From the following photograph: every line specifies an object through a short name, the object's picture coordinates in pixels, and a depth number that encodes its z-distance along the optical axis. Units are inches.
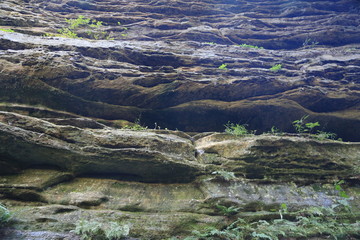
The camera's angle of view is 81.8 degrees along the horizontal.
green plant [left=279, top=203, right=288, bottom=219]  212.8
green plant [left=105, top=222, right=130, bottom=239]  167.3
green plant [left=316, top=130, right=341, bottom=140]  318.7
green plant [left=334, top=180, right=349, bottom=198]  221.1
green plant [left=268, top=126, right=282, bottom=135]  397.2
